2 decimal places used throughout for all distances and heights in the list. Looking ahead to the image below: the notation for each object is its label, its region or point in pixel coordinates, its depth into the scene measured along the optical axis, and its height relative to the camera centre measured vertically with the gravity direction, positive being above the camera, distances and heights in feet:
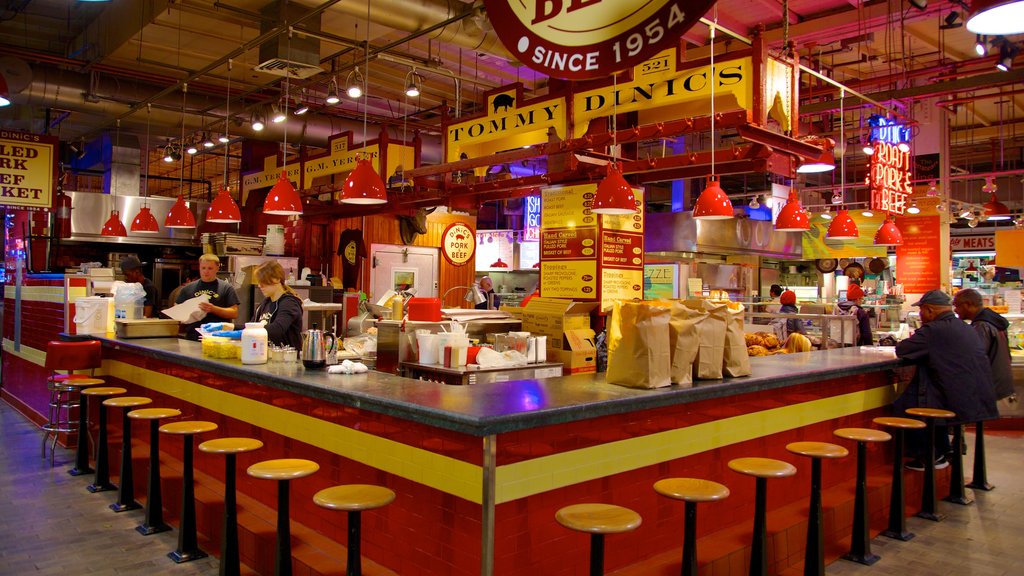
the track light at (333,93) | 27.50 +7.30
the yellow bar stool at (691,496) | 9.78 -2.95
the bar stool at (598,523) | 8.64 -2.98
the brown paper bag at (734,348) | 13.98 -1.28
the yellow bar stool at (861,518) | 14.62 -4.92
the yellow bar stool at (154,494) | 15.58 -4.95
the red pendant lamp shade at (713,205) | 18.78 +2.09
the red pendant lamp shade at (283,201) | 21.81 +2.40
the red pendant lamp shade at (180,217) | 26.89 +2.34
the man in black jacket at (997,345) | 21.72 -1.82
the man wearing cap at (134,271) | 27.20 +0.25
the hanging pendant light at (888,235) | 29.25 +2.05
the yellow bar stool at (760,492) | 11.10 -3.37
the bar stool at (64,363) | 20.88 -2.58
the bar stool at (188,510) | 13.67 -4.68
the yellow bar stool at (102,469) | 18.70 -5.24
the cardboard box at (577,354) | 17.07 -1.76
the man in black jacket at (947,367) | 18.11 -2.10
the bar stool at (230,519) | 12.09 -4.16
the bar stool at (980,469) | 20.57 -5.36
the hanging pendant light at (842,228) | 24.86 +1.98
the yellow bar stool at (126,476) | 16.71 -4.91
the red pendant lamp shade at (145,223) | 30.12 +2.32
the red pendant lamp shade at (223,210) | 24.88 +2.41
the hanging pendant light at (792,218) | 23.35 +2.17
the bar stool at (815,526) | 12.93 -4.44
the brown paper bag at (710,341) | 13.30 -1.11
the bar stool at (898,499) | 15.99 -4.99
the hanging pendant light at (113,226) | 33.22 +2.40
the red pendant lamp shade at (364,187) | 19.53 +2.55
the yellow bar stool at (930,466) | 17.22 -4.49
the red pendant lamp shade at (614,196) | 17.17 +2.09
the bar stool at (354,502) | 9.27 -2.94
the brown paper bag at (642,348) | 12.21 -1.15
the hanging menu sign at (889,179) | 29.71 +4.53
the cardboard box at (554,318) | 17.46 -0.93
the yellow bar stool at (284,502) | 10.53 -3.37
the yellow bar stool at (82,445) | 20.40 -4.93
